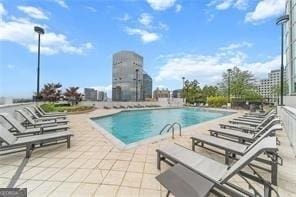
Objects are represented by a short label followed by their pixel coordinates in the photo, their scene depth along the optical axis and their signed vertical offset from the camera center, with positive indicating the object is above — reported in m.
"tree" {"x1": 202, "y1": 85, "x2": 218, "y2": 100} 26.75 +1.80
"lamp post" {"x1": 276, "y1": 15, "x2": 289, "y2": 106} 7.59 +4.54
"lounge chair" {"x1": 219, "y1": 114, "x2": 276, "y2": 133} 4.02 -0.86
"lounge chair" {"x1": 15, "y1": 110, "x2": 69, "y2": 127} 4.63 -0.87
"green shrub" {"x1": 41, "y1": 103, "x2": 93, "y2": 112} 9.08 -0.74
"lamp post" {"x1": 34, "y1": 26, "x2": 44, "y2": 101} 8.21 +4.11
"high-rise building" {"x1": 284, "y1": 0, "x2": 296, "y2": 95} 11.86 +5.68
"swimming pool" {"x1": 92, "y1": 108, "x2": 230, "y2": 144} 6.69 -1.58
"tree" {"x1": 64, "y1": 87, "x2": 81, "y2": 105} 14.05 +0.40
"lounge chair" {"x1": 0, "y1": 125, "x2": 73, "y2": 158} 2.82 -0.95
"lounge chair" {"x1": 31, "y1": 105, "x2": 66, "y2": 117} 6.28 -0.74
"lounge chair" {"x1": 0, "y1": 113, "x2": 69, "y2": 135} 3.59 -0.89
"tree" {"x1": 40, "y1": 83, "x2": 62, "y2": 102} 12.69 +0.60
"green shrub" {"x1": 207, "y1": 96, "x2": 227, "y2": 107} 19.02 -0.17
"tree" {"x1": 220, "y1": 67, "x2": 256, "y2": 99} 21.94 +2.84
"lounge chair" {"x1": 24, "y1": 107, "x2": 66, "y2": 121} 5.52 -0.77
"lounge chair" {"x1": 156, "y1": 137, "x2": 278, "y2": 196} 1.53 -0.92
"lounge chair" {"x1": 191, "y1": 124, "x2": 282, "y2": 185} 2.16 -0.92
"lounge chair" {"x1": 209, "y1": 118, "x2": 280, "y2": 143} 3.19 -0.87
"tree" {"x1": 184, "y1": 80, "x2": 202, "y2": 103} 26.22 +1.89
